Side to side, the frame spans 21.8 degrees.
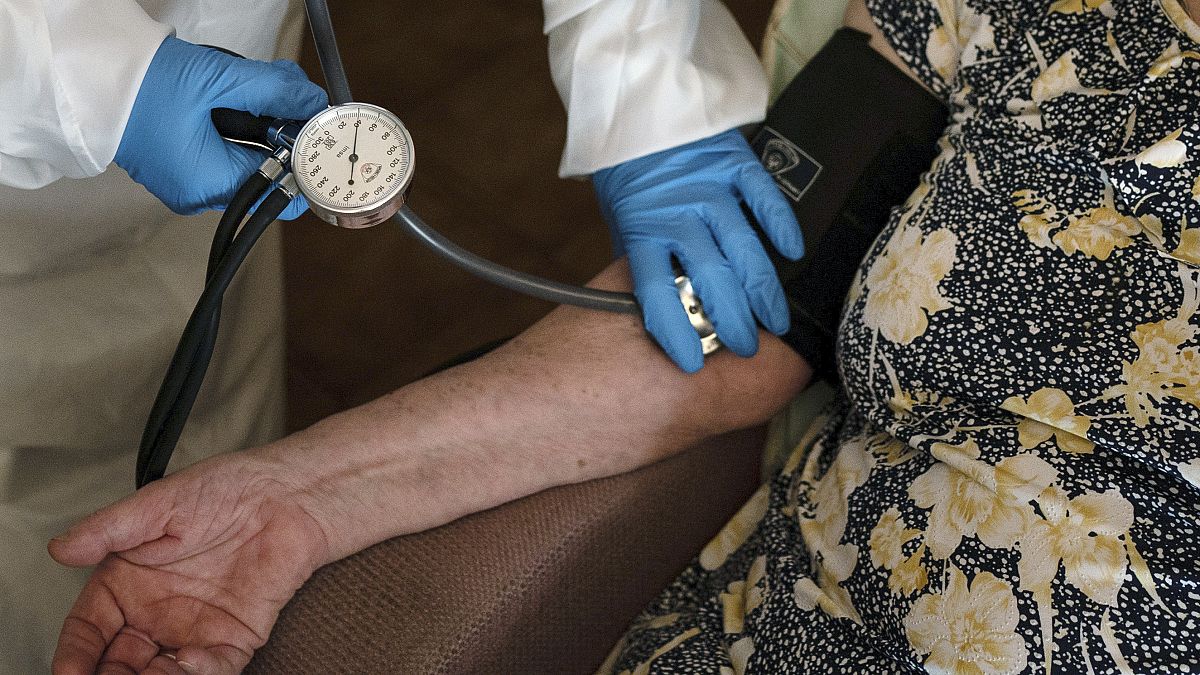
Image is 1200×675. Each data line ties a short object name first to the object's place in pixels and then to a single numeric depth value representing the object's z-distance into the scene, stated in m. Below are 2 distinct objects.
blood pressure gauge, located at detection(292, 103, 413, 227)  1.46
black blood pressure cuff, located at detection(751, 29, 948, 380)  1.62
